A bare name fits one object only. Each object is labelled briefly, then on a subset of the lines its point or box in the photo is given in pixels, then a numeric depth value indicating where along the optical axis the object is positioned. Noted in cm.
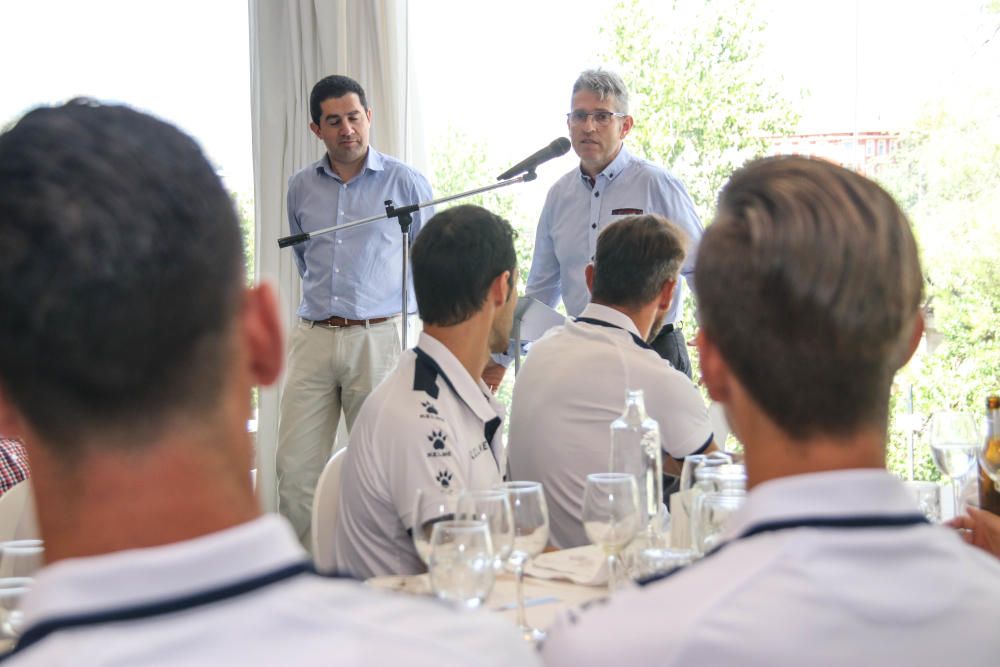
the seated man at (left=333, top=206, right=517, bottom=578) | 223
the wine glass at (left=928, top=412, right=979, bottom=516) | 215
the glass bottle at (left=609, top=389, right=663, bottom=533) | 197
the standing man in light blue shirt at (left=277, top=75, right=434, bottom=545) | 470
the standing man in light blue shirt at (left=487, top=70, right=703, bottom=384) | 439
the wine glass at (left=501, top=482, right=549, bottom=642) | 160
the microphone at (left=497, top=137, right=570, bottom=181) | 368
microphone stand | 396
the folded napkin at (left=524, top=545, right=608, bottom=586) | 192
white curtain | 547
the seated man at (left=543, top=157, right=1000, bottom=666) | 92
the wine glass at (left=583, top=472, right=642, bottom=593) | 162
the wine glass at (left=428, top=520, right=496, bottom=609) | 144
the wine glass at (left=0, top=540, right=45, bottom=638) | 125
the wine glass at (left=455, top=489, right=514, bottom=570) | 154
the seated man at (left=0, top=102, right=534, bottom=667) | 68
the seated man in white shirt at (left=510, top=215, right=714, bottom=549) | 272
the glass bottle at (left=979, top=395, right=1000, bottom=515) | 204
